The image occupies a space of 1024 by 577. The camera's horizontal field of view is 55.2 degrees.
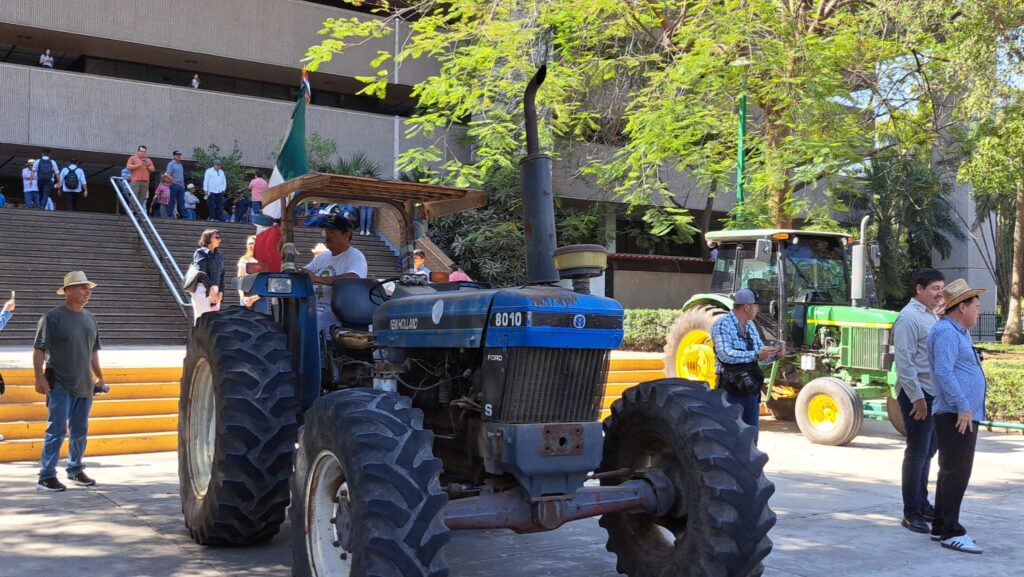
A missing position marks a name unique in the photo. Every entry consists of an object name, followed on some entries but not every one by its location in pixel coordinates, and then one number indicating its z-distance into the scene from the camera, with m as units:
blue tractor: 4.14
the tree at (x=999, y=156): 16.00
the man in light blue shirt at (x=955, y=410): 6.23
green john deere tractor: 10.99
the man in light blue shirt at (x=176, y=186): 21.81
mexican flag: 7.28
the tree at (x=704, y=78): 14.27
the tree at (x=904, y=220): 29.28
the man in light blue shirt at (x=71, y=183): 21.64
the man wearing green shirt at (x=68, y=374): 7.60
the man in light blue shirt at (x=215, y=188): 22.41
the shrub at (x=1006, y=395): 12.39
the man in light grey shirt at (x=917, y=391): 6.74
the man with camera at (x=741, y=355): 8.00
